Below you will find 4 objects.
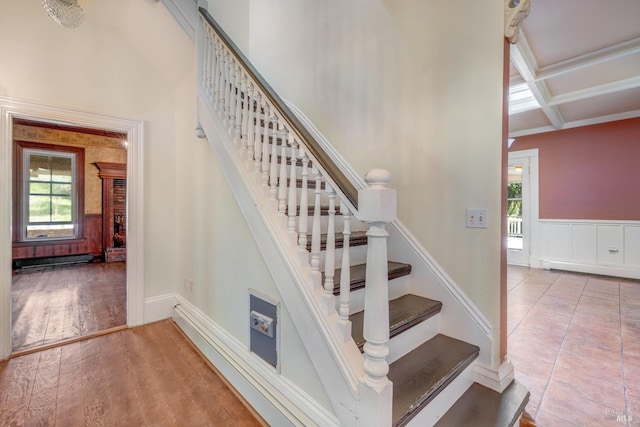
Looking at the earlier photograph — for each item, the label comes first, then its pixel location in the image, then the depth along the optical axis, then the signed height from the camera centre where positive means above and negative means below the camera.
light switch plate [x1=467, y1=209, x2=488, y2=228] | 1.57 -0.03
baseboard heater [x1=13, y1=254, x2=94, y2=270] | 5.14 -1.00
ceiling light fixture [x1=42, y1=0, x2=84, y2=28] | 1.64 +1.27
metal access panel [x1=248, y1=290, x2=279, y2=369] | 1.48 -0.66
